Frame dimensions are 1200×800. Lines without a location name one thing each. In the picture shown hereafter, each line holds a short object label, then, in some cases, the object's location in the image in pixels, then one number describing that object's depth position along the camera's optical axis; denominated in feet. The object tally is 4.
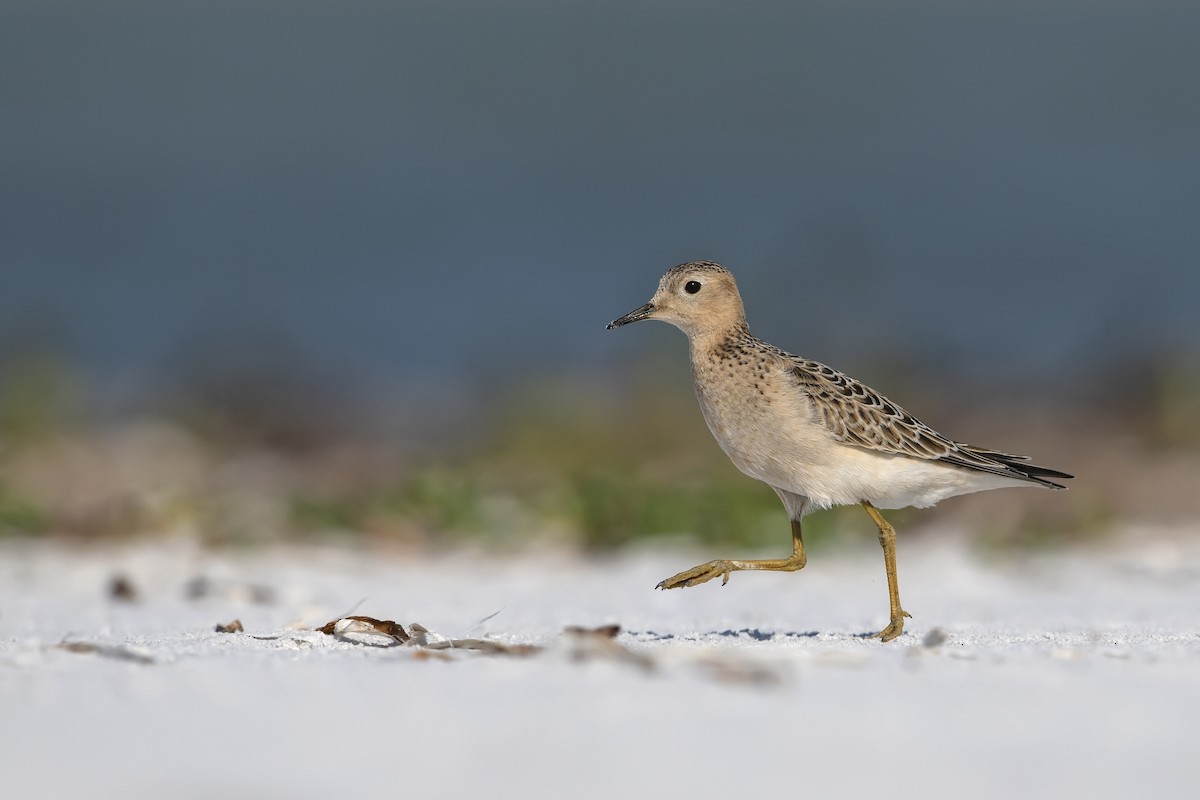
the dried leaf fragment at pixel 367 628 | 31.53
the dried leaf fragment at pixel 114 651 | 26.63
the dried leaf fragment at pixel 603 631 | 27.99
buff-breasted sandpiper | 38.83
